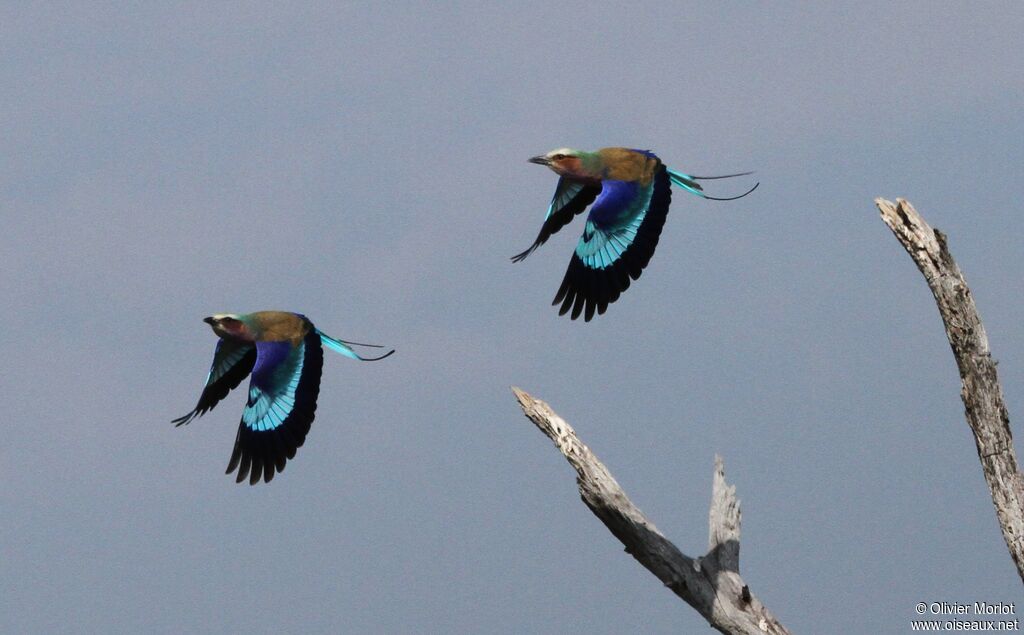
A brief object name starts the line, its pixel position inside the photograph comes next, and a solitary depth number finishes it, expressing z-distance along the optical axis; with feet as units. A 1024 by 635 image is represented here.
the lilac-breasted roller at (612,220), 68.08
